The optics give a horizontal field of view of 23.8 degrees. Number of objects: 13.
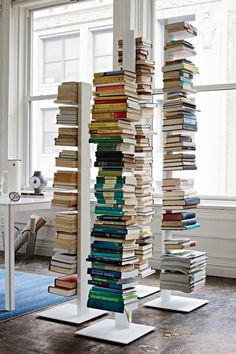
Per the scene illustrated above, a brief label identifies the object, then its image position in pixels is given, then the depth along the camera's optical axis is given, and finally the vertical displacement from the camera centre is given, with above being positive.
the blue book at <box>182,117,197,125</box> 3.93 +0.42
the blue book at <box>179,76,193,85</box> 3.92 +0.71
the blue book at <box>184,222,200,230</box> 4.02 -0.34
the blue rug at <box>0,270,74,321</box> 3.92 -0.90
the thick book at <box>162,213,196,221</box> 3.98 -0.26
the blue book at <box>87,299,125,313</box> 3.27 -0.75
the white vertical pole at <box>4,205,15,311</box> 3.93 -0.56
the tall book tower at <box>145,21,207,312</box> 3.94 +0.10
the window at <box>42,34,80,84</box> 6.37 +1.39
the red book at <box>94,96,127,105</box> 3.28 +0.46
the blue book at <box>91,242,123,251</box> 3.28 -0.40
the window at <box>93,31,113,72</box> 6.11 +1.41
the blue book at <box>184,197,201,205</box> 3.99 -0.15
